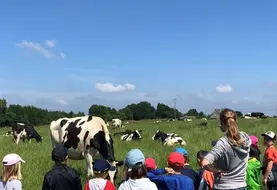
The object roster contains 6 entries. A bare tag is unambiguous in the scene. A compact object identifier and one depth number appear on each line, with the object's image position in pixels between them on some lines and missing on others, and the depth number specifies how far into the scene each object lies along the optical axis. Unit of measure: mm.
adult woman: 4758
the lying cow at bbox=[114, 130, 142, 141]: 23734
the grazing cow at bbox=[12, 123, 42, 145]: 28938
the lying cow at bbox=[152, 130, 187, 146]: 20397
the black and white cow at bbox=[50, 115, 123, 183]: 11098
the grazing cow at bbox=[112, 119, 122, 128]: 47281
